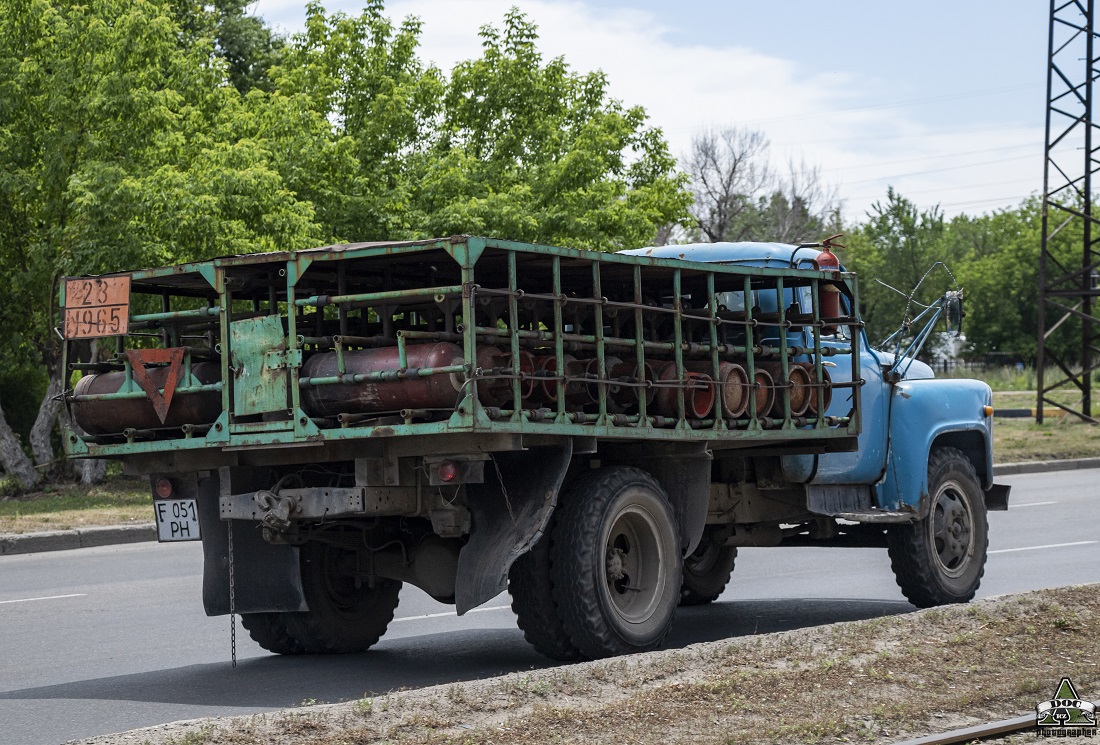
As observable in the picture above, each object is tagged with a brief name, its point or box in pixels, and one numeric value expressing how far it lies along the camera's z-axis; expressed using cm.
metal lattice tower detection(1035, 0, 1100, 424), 3069
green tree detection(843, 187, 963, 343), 6756
